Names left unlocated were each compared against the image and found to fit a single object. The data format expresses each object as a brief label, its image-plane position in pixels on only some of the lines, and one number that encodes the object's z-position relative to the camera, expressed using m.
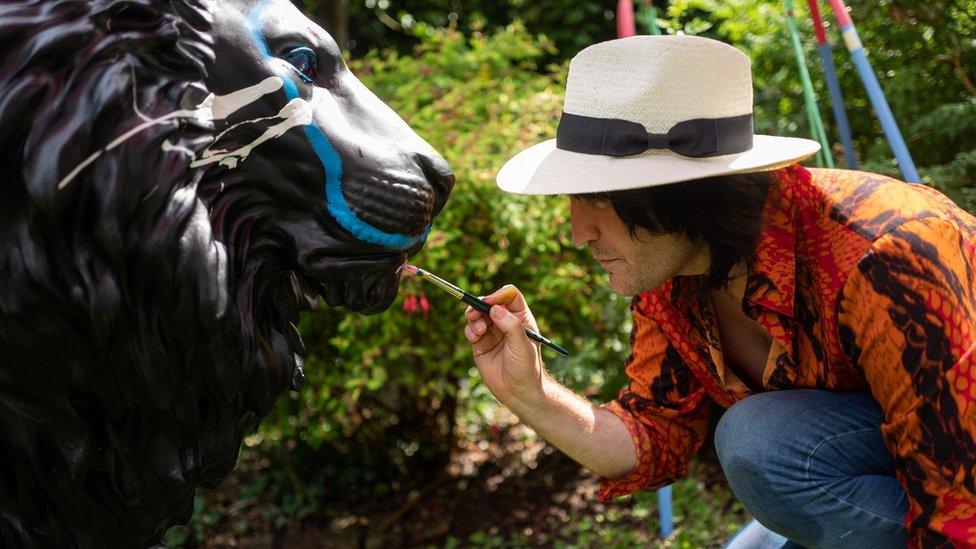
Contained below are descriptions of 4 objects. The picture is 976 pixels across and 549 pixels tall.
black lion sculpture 1.08
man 1.62
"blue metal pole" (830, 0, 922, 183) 2.71
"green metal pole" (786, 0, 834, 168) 3.07
